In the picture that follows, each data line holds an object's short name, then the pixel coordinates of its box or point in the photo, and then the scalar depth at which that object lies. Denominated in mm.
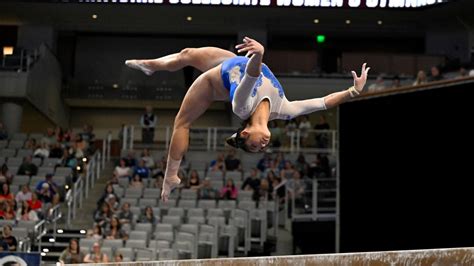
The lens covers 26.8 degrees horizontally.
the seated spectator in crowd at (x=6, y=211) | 16047
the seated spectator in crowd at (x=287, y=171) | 18103
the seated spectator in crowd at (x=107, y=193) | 16788
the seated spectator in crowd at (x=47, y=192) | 17109
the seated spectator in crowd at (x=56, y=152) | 19641
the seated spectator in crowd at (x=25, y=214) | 16141
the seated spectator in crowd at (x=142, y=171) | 18386
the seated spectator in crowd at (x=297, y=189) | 17125
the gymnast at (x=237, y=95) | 7109
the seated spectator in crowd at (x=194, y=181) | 17562
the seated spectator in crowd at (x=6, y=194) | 16703
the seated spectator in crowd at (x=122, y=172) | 18359
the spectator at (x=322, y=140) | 20312
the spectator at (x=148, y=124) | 21234
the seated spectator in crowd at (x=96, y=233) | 15116
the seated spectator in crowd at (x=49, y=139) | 20288
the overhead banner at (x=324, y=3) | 22766
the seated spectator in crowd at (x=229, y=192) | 17141
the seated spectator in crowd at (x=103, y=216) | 15689
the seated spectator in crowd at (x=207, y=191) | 17094
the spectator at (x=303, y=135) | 20172
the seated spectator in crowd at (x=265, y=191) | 17203
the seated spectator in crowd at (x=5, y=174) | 17709
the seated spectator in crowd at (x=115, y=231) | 15148
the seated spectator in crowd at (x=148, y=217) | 15781
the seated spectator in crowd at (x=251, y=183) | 17594
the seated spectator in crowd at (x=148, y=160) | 18922
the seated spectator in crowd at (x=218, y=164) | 18797
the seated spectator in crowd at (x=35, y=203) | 16547
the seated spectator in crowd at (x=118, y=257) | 13739
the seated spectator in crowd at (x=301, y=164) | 18797
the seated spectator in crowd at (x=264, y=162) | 19047
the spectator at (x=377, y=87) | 16489
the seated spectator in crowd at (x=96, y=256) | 13898
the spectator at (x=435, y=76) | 15942
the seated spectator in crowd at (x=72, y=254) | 14086
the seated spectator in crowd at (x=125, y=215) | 15727
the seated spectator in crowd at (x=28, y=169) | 18438
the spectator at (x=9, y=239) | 14516
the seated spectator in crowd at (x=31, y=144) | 20219
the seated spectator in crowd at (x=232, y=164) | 18891
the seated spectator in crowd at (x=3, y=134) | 21353
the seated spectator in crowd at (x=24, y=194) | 16831
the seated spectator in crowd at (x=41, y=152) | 19469
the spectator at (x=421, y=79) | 15862
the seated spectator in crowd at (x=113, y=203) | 16172
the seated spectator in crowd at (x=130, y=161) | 18969
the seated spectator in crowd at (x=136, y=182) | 17547
